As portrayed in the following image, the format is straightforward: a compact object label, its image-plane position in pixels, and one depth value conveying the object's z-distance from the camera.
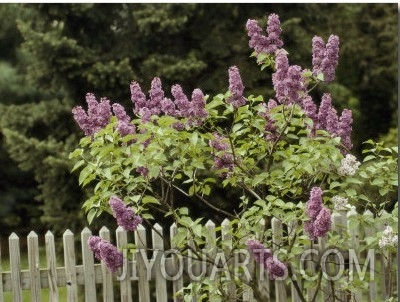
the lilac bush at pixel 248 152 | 4.23
